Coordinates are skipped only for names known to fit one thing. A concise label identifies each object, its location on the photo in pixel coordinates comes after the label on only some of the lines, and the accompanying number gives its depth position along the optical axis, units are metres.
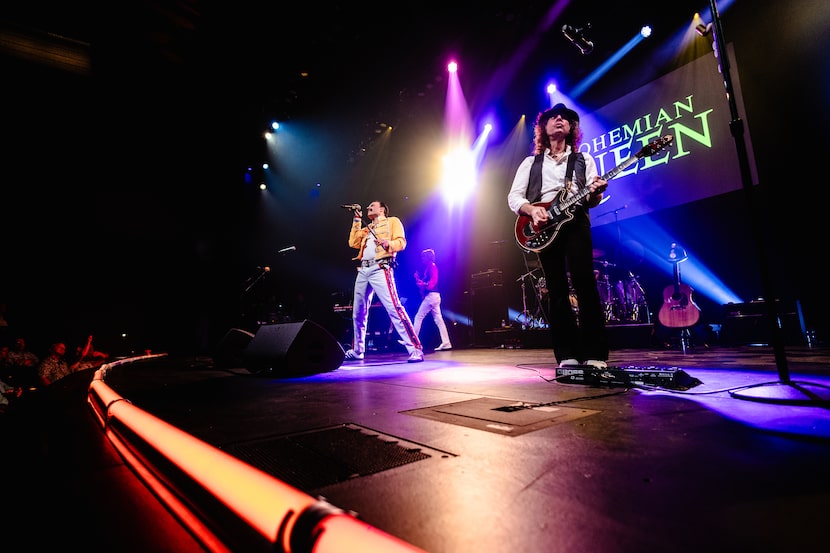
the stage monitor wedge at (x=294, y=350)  3.63
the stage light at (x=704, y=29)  2.35
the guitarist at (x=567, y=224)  2.95
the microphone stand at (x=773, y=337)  1.65
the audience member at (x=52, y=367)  7.21
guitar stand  5.59
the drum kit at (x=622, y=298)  7.11
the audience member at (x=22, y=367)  7.03
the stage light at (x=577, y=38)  5.26
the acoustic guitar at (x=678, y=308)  5.80
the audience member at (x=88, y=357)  9.52
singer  5.23
